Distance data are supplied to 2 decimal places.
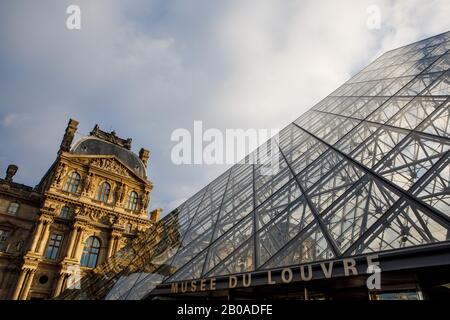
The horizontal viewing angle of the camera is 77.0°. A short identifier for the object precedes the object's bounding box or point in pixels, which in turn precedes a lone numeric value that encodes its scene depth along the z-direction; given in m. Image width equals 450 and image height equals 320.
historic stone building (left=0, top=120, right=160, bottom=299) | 28.78
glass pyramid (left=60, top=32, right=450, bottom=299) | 4.45
